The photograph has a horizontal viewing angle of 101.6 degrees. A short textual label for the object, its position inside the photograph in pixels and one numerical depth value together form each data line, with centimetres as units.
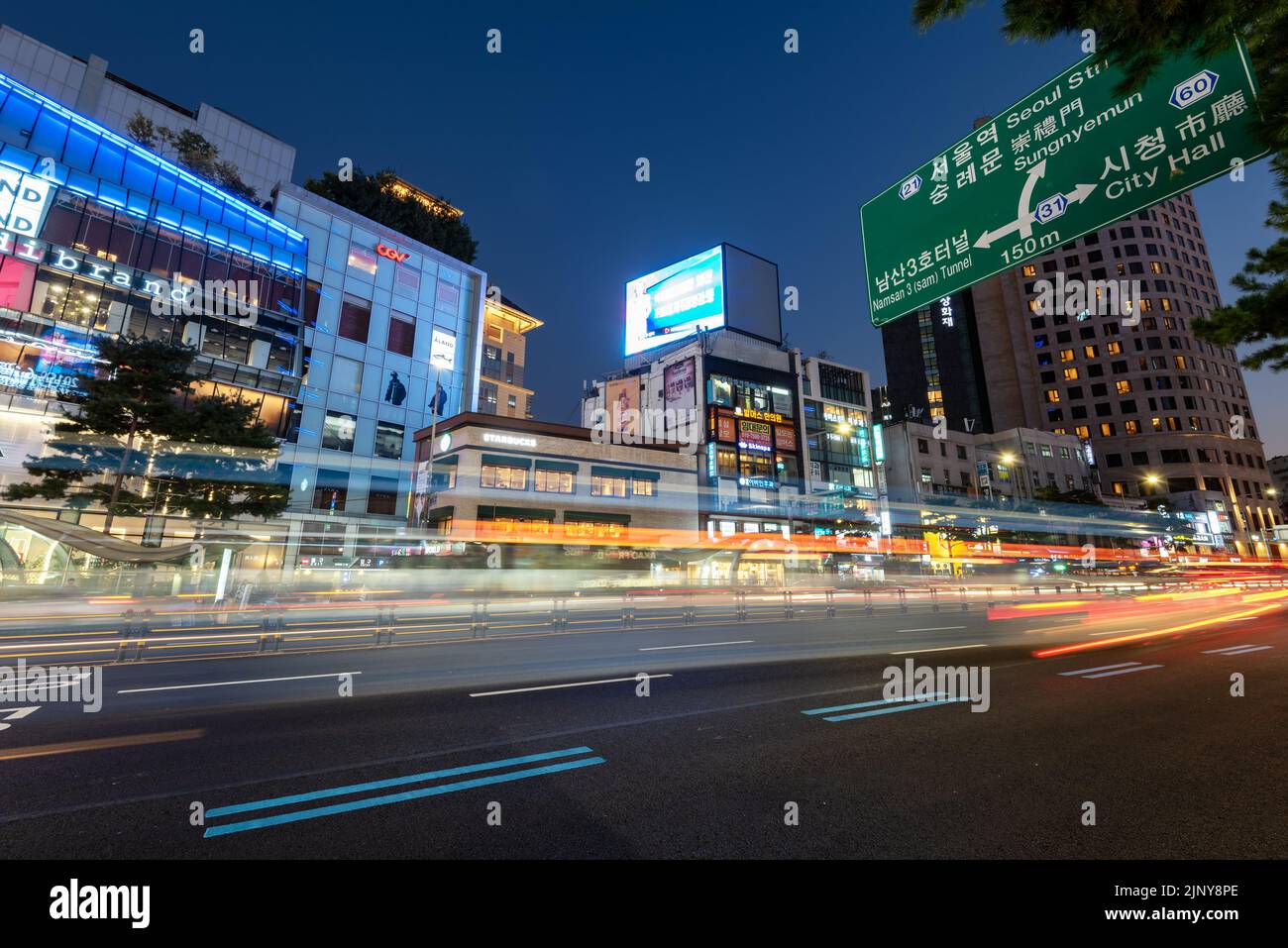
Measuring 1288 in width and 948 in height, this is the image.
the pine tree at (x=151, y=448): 2369
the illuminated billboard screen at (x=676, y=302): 5688
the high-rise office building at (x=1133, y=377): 8331
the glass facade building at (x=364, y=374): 3844
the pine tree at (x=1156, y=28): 407
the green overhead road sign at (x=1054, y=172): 563
